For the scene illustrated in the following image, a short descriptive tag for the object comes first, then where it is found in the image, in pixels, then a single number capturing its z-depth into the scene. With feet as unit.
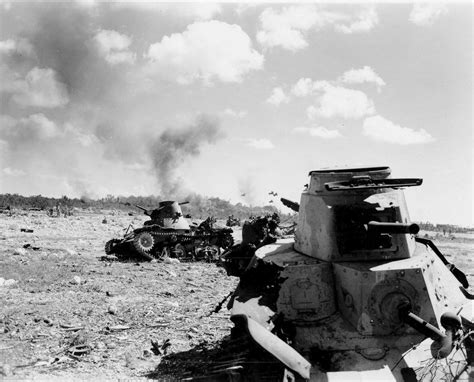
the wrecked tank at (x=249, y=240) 23.58
